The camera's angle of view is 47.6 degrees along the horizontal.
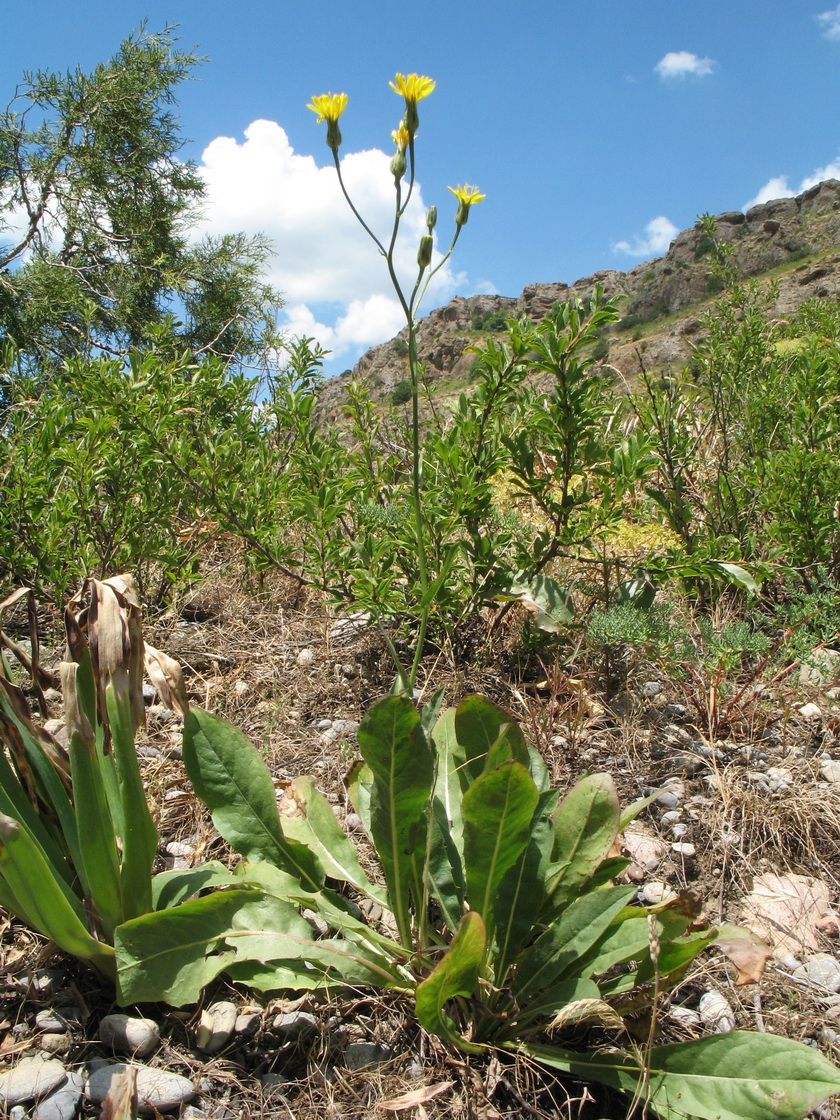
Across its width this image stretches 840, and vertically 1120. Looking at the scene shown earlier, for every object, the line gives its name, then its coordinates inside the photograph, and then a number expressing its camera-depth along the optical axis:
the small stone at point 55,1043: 0.61
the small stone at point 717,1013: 0.64
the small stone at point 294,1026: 0.64
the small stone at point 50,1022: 0.63
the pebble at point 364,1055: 0.62
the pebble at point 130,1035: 0.61
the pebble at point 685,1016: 0.64
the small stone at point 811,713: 0.95
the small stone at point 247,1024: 0.64
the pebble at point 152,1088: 0.58
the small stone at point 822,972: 0.67
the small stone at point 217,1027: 0.63
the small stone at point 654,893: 0.75
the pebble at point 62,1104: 0.57
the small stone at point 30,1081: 0.57
